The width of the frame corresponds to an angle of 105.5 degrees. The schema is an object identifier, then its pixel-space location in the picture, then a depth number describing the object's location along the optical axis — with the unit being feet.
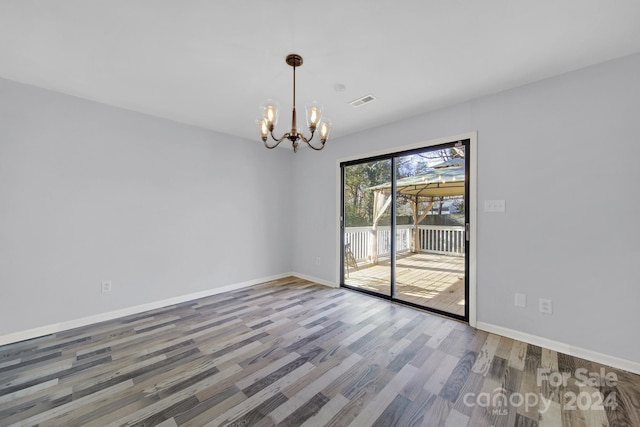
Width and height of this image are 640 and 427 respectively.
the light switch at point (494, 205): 8.38
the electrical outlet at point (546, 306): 7.49
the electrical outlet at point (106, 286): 9.39
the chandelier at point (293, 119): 6.48
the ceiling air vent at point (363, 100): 8.92
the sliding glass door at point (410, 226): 10.14
